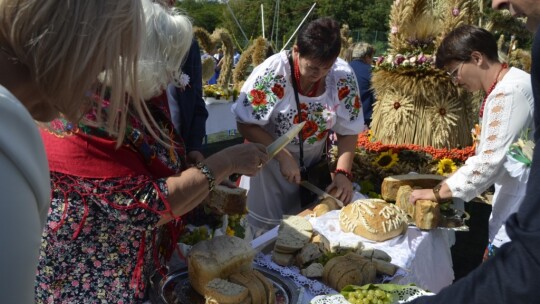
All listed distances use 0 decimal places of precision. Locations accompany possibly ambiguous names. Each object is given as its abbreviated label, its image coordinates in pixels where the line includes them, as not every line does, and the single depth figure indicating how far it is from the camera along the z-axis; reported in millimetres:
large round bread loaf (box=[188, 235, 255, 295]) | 1356
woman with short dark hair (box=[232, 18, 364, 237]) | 2404
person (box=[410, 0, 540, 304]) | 682
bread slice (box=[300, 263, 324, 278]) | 1663
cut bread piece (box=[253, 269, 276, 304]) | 1354
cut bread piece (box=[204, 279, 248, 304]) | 1278
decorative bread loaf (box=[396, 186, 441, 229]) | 2291
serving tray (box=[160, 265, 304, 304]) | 1363
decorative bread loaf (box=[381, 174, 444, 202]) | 2625
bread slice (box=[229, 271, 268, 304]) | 1323
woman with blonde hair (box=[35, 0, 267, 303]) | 1191
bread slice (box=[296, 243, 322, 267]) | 1766
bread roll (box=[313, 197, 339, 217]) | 2318
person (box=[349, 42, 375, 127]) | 4971
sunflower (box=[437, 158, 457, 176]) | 3199
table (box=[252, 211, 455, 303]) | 1713
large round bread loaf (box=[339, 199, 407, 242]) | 2057
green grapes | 1412
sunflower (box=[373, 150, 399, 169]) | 3200
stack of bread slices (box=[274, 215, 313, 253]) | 1814
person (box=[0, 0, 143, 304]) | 519
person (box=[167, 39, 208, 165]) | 2645
